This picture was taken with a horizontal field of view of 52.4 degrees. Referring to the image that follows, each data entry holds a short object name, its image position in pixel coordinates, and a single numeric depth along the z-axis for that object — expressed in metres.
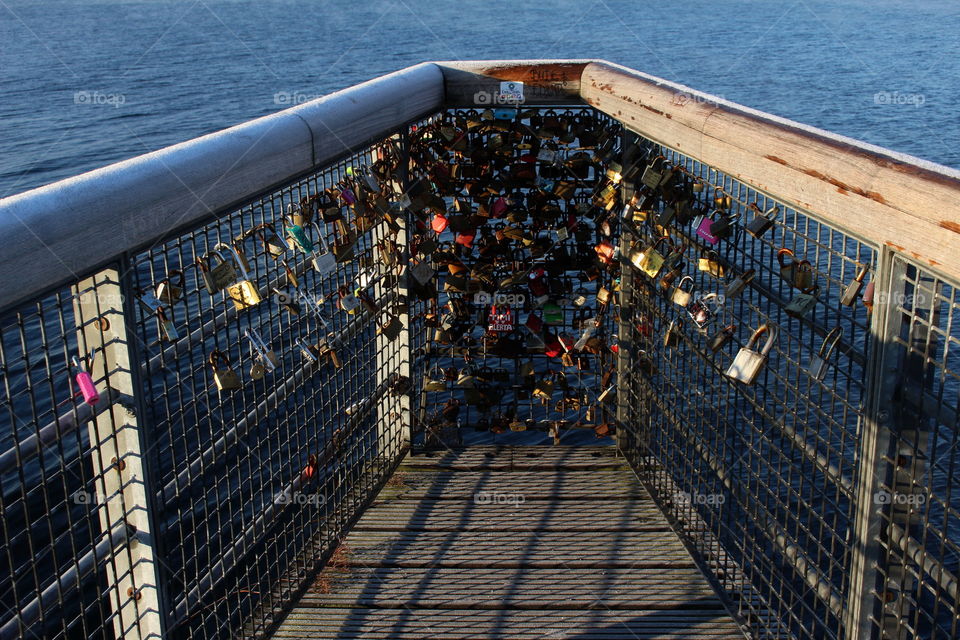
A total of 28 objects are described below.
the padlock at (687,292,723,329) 4.02
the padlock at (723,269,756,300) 3.46
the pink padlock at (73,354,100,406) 2.28
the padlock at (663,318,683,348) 4.27
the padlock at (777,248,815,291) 3.13
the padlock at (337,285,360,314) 4.07
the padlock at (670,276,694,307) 4.08
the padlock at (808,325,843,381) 2.84
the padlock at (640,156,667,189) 4.47
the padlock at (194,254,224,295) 2.90
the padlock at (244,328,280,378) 3.25
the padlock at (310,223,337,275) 3.61
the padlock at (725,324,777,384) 3.15
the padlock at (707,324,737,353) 3.64
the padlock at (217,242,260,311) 3.03
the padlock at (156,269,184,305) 2.78
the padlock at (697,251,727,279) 3.97
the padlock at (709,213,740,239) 3.78
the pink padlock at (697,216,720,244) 3.84
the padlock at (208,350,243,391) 3.05
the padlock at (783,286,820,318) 3.09
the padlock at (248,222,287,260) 3.43
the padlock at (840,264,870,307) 2.74
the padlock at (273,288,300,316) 3.44
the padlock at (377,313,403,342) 4.88
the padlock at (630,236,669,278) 4.41
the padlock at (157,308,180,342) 2.60
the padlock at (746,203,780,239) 3.37
